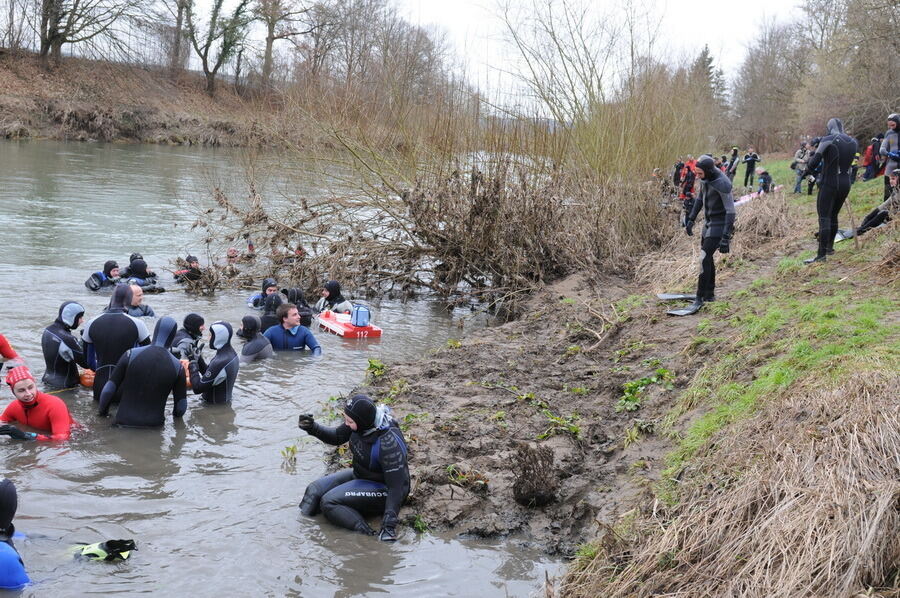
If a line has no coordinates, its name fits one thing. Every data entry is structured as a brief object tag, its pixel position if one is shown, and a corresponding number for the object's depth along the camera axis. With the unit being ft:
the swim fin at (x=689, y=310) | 35.65
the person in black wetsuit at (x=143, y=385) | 26.71
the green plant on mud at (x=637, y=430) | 24.11
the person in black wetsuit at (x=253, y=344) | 37.14
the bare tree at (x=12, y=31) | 163.12
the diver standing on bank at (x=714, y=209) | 33.24
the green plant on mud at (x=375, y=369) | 34.30
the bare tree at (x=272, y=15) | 112.18
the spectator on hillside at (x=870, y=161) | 68.23
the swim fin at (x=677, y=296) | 38.45
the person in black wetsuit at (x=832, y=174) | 36.52
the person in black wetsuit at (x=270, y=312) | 39.99
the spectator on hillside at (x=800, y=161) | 73.15
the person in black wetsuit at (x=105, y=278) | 48.88
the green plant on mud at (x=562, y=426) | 25.62
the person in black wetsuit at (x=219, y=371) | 29.99
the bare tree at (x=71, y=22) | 159.74
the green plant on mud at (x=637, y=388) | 27.14
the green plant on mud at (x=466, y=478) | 22.40
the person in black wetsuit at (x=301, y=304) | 42.57
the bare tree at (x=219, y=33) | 180.24
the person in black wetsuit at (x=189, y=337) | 30.86
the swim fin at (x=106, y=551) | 18.51
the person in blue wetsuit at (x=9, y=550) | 16.87
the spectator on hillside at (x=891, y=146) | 42.83
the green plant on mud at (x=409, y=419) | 26.99
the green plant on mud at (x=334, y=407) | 30.12
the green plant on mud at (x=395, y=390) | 30.53
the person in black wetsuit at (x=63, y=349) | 29.99
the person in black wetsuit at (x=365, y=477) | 20.81
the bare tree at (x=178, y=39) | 178.55
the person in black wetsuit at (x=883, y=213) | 39.96
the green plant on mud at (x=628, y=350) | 33.14
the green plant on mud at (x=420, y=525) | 20.90
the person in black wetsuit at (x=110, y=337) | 28.32
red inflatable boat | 43.01
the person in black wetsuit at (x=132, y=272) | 48.14
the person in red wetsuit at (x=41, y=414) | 25.50
